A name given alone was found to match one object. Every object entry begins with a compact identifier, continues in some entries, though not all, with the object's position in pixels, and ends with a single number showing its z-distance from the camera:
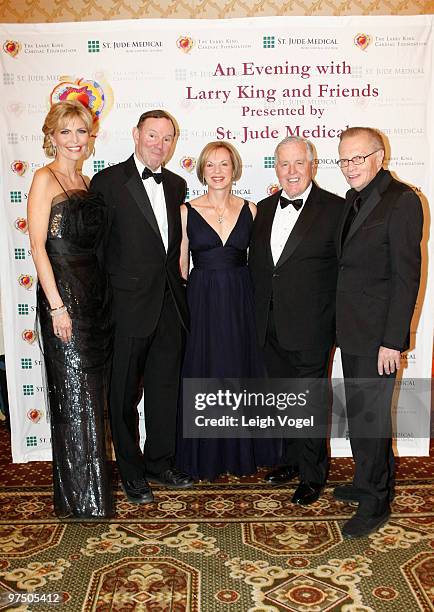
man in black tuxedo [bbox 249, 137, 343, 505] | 2.96
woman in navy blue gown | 3.17
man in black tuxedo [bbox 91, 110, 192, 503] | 2.95
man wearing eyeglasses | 2.55
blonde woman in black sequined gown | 2.71
